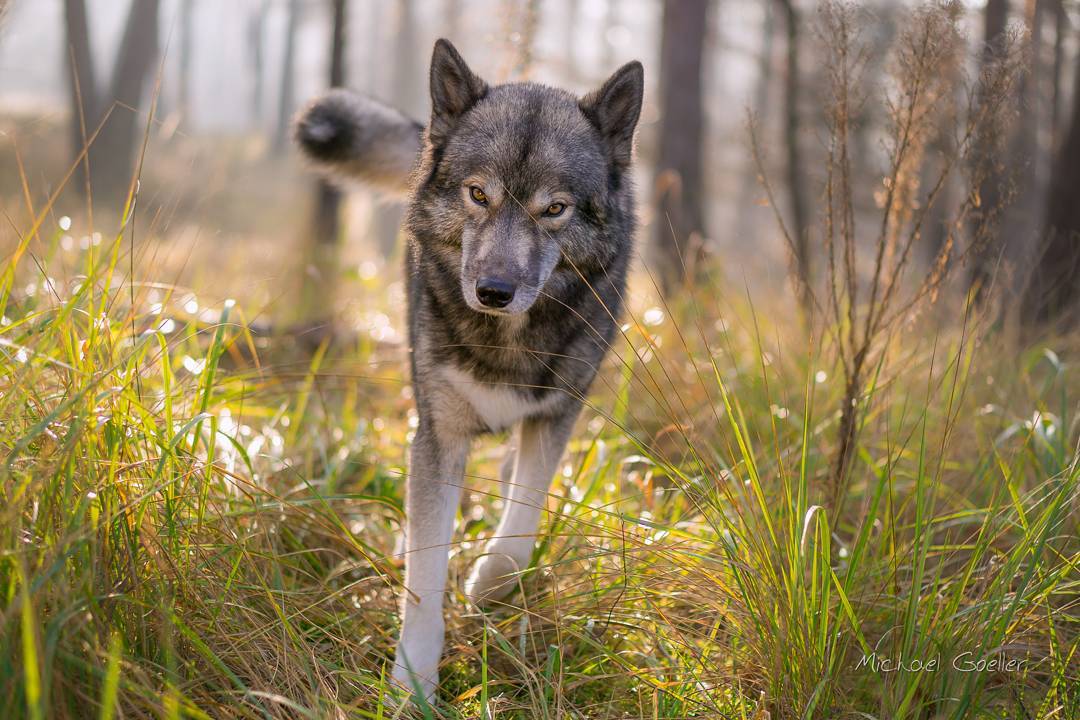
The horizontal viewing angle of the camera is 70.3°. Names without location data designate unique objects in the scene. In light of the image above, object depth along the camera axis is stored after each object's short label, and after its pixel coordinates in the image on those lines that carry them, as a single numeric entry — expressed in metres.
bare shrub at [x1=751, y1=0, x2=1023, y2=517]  2.62
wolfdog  2.56
